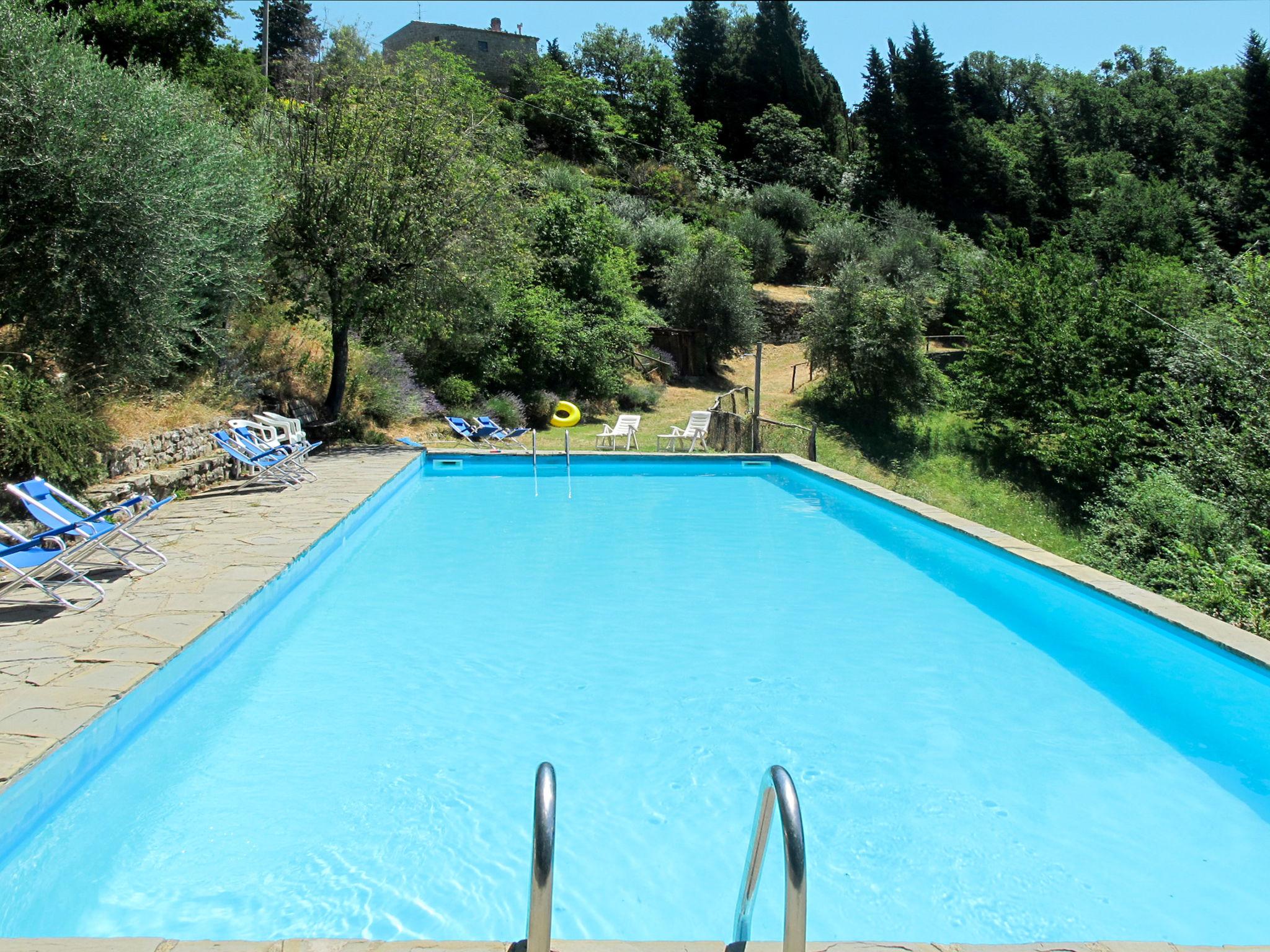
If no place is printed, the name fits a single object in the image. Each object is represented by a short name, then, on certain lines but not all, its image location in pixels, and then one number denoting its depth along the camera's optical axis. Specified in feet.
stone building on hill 147.95
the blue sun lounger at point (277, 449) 33.68
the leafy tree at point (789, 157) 146.10
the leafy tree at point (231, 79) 70.42
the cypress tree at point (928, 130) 141.79
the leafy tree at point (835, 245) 111.45
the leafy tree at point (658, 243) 99.76
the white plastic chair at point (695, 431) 57.47
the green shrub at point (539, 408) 65.16
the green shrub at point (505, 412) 61.05
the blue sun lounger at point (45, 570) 17.44
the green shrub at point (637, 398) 75.77
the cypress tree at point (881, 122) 142.72
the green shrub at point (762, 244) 115.44
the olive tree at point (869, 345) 78.74
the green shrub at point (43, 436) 23.17
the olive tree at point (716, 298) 88.74
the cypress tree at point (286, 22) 141.28
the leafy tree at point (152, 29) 76.64
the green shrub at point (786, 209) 129.39
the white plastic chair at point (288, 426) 37.60
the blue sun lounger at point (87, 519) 19.61
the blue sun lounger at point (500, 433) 55.11
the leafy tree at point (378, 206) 44.98
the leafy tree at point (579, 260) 75.51
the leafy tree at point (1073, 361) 69.31
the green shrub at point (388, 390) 53.42
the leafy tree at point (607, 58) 152.87
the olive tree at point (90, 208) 25.36
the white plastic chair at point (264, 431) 35.32
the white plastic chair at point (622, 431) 55.72
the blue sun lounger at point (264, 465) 32.50
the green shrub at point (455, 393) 60.34
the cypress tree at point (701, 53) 162.81
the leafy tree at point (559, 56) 155.43
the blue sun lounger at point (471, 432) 54.75
